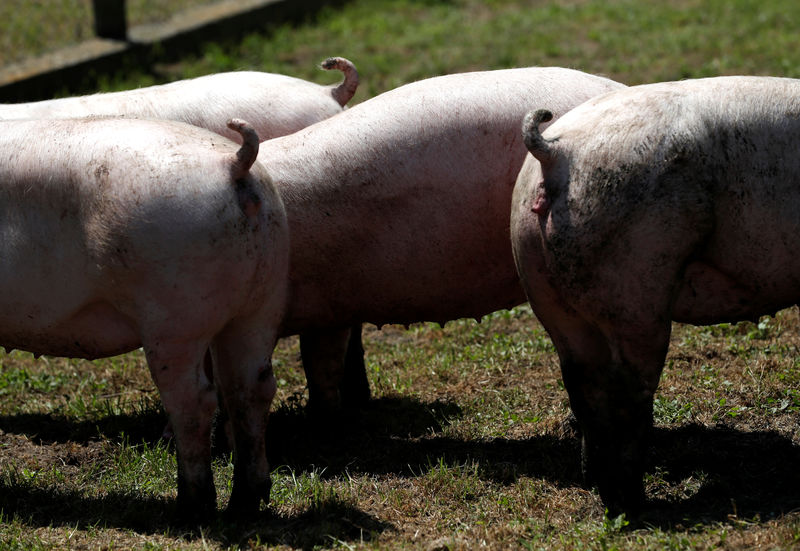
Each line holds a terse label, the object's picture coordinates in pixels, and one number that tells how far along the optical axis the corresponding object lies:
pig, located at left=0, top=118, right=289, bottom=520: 7.59
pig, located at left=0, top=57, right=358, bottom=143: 10.52
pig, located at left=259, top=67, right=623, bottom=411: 9.05
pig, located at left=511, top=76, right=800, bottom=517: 7.34
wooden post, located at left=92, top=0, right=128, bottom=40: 19.78
